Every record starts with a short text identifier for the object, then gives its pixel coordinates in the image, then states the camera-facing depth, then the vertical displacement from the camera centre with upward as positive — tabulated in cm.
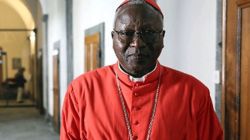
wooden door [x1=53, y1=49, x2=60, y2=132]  762 -65
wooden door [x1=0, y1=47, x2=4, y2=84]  1500 -25
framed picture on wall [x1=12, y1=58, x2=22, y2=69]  1583 -6
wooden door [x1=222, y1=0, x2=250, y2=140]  241 -7
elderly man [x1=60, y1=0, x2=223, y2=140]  156 -16
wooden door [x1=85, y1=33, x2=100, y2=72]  482 +12
